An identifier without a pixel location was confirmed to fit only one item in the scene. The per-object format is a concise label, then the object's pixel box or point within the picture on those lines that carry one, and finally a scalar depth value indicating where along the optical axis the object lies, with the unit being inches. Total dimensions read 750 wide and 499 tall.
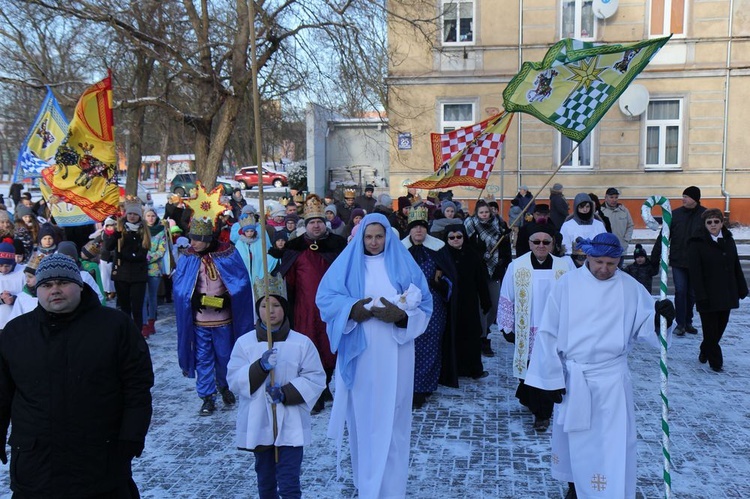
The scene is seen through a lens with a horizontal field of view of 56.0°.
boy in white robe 164.7
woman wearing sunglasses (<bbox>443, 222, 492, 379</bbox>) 303.7
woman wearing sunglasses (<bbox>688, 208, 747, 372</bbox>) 301.9
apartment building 833.5
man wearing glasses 244.1
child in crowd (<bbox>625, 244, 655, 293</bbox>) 339.3
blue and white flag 327.6
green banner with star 315.3
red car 1551.4
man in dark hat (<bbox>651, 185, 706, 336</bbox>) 347.6
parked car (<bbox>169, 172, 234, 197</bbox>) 1232.4
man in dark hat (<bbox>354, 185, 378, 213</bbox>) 597.0
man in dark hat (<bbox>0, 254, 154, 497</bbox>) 128.3
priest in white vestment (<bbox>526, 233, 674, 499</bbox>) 171.5
